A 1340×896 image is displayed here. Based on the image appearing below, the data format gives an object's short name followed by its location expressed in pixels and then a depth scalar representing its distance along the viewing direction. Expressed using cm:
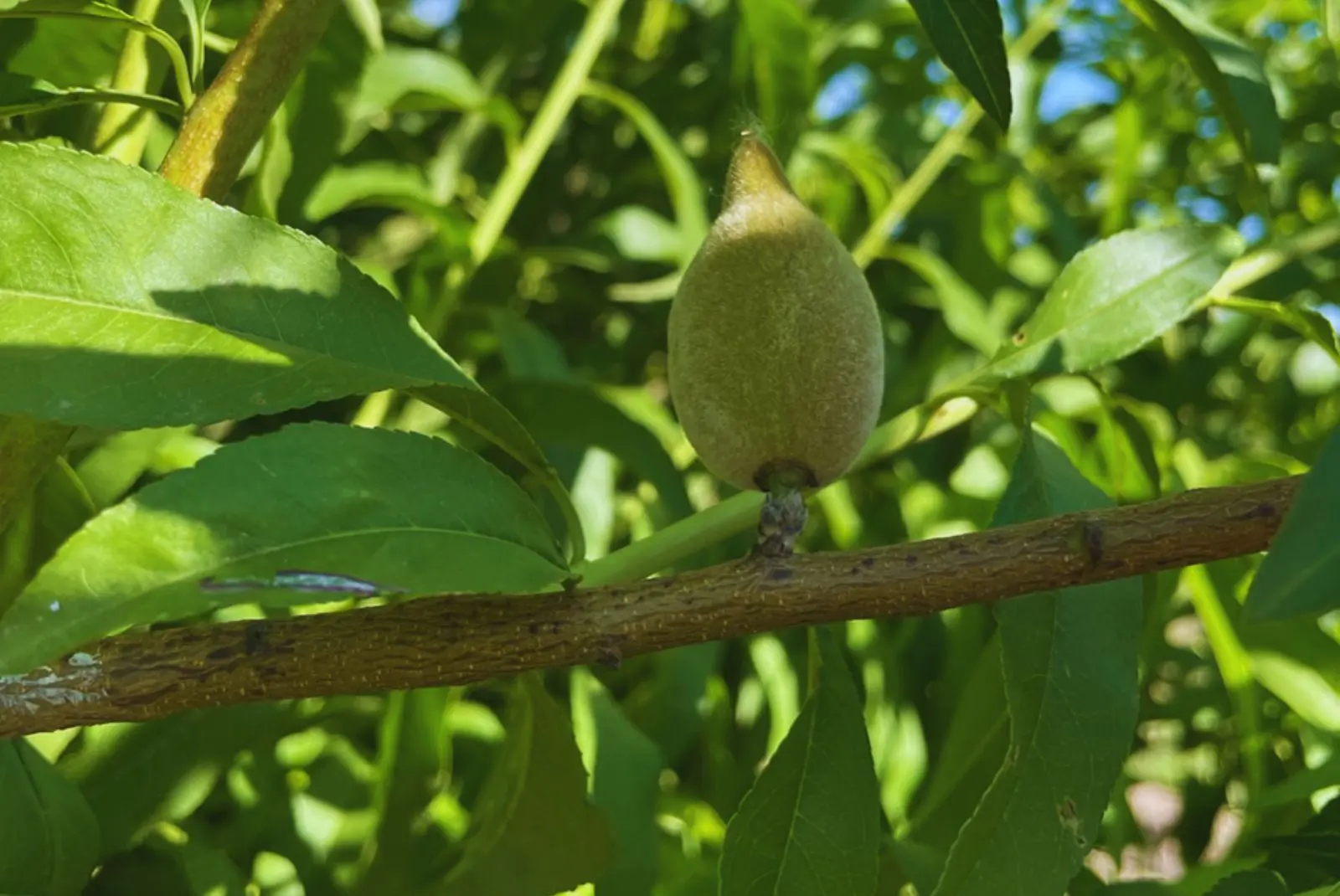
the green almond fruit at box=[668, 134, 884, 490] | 29
